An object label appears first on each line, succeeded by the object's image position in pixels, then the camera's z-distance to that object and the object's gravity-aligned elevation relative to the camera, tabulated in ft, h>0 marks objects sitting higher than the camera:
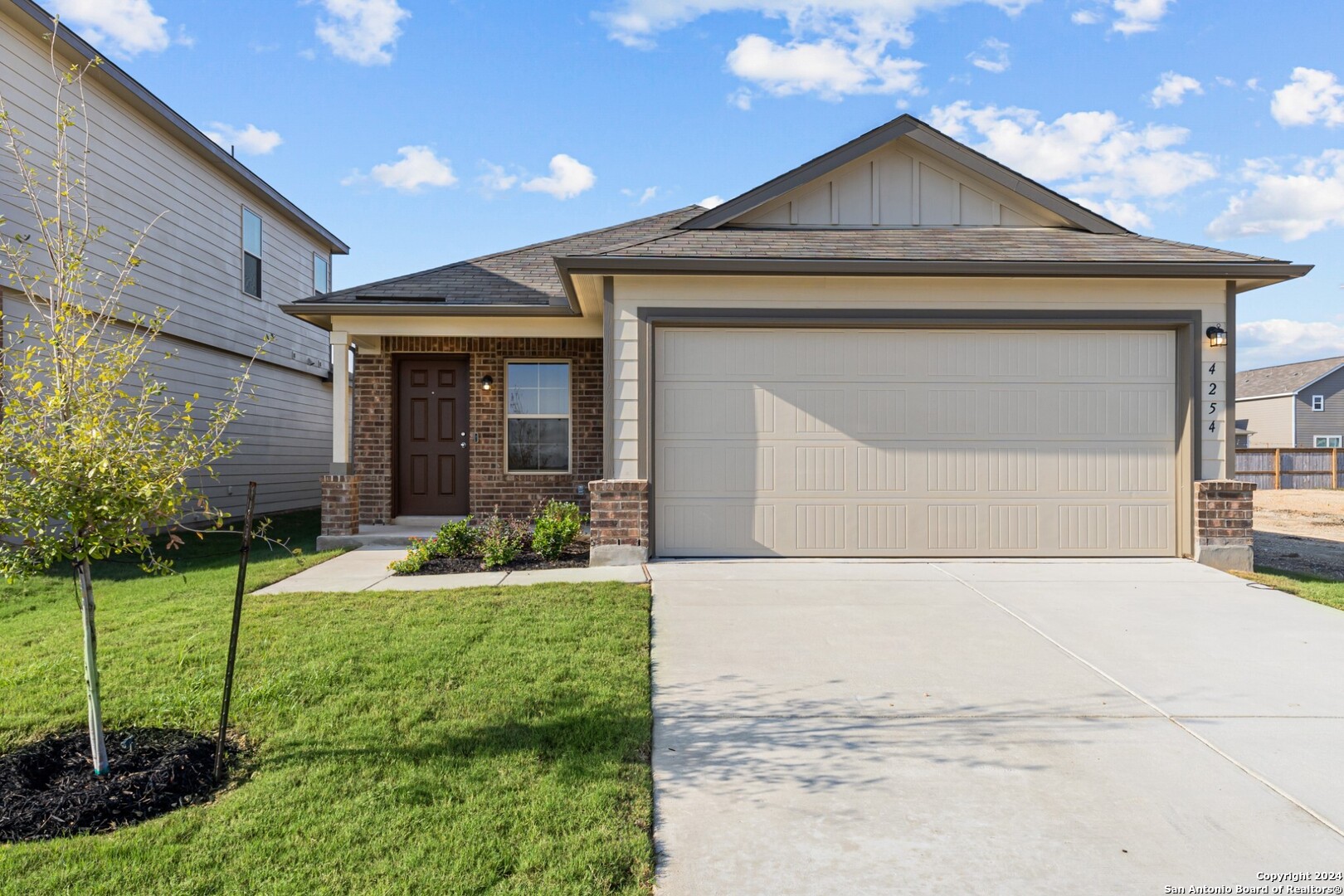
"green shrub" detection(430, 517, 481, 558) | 26.30 -3.24
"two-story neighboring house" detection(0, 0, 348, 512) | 29.32 +10.32
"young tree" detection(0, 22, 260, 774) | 9.45 -0.06
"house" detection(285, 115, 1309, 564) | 25.09 +1.66
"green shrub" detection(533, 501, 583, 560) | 25.84 -2.94
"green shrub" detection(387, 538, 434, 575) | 24.48 -3.66
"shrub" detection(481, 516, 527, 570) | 25.09 -3.21
